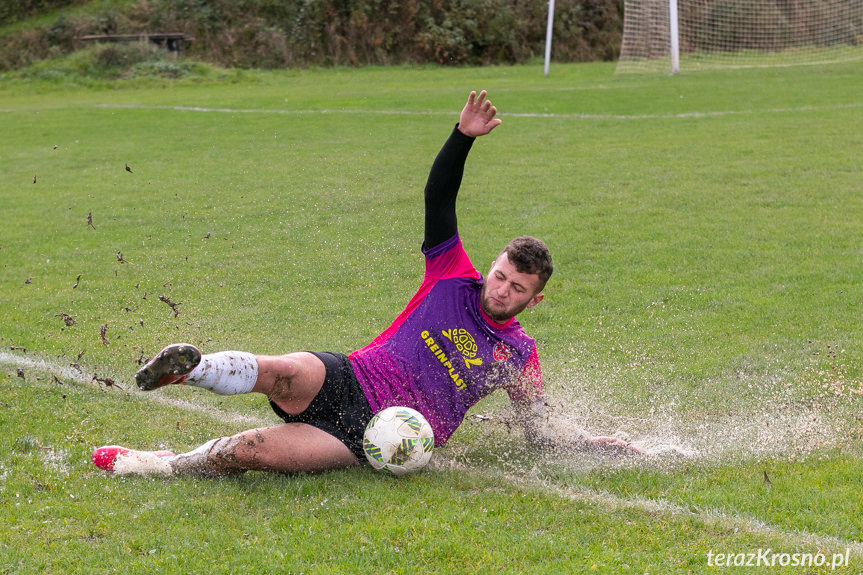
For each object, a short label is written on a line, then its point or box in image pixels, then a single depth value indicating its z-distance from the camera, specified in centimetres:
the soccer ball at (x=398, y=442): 945
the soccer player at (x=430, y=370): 954
